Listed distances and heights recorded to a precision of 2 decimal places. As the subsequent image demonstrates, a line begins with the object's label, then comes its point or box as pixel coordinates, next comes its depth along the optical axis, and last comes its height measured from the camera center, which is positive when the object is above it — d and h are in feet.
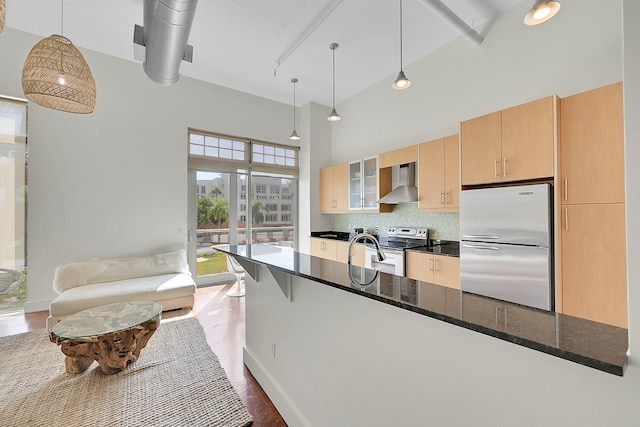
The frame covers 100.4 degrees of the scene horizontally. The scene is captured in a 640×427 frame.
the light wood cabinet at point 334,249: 13.69 -1.93
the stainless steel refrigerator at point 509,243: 7.25 -0.86
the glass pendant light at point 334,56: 11.43 +7.43
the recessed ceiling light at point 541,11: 5.81 +4.55
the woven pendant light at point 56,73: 6.67 +3.72
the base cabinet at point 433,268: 9.55 -2.02
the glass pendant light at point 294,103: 14.66 +7.49
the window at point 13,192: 11.24 +1.10
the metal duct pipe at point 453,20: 8.67 +6.86
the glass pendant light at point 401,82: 8.38 +4.21
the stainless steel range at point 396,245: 11.28 -1.39
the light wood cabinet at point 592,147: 6.30 +1.68
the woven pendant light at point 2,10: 4.02 +3.18
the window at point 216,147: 15.16 +4.12
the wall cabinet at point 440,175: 10.45 +1.64
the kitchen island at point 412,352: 2.10 -1.52
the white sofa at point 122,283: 9.91 -2.85
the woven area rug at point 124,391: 5.73 -4.28
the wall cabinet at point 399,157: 12.25 +2.84
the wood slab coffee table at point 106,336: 6.76 -3.13
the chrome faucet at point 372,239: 4.54 -0.46
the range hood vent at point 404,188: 12.40 +1.34
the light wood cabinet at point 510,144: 7.34 +2.14
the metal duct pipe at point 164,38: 7.28 +5.69
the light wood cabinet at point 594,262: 6.29 -1.20
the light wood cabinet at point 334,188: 15.93 +1.72
